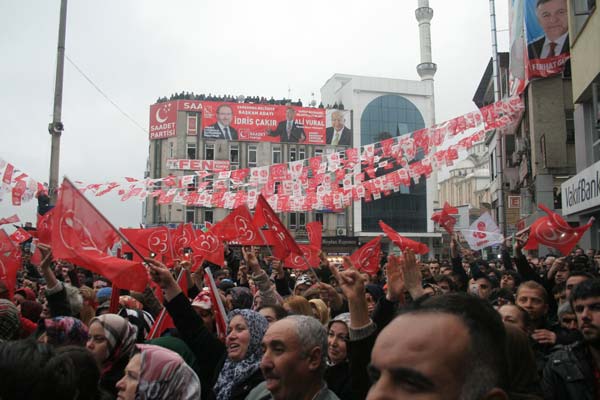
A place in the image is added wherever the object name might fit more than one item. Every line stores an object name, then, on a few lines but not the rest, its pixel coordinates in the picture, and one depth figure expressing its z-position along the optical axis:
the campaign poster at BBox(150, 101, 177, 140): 47.47
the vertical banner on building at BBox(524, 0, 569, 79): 18.27
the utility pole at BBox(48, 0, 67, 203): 13.76
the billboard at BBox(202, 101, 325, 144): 47.88
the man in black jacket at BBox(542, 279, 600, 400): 3.12
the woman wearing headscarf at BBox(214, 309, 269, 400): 3.52
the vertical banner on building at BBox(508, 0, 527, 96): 20.80
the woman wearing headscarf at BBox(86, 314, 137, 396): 3.61
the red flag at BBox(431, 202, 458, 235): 11.31
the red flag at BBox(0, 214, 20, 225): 14.70
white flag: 14.87
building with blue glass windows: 52.62
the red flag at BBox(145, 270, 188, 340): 5.04
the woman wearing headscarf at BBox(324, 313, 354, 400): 3.59
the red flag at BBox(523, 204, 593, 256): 9.73
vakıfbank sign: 12.57
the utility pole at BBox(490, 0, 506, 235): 23.41
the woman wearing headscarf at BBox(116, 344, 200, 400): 2.68
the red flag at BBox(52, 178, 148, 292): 4.91
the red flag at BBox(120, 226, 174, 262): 11.13
